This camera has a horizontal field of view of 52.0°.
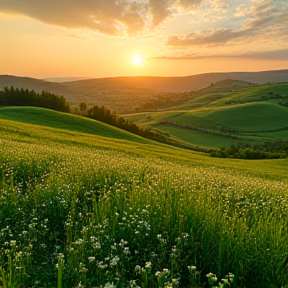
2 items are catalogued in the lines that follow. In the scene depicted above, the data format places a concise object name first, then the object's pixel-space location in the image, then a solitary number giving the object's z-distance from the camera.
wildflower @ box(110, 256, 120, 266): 4.66
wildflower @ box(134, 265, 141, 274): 4.67
